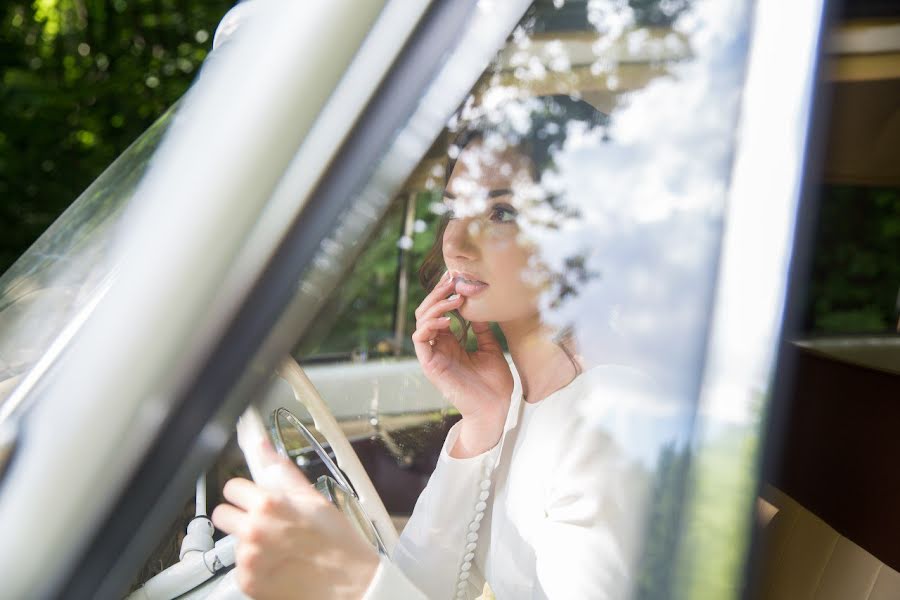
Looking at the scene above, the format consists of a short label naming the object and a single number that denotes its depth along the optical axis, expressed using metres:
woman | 0.92
